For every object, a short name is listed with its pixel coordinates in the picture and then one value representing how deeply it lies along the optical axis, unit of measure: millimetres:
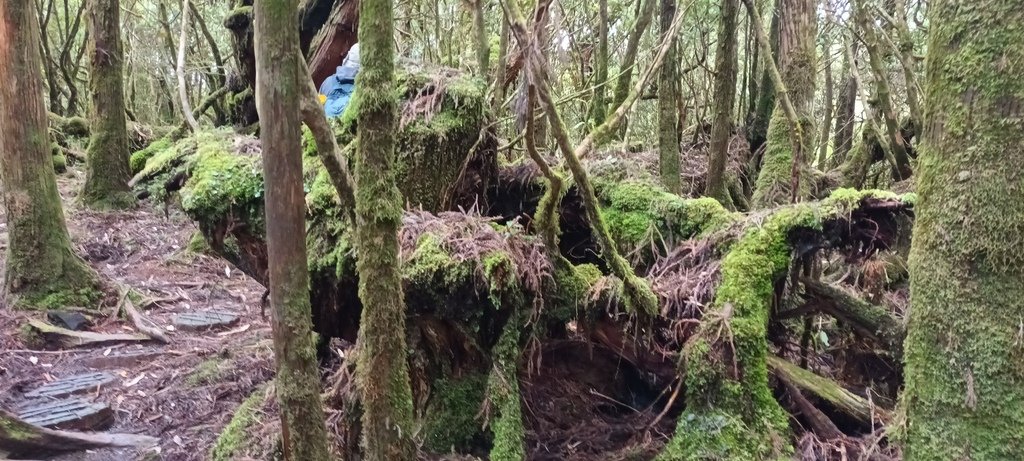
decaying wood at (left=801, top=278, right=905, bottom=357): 4180
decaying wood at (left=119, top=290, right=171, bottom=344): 6719
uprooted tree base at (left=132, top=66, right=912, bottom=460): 3721
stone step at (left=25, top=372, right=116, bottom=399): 5496
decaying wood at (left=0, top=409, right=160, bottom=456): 4316
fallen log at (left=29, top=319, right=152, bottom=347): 6449
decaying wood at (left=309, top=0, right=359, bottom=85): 6012
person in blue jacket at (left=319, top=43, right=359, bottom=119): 5260
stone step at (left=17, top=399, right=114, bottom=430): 4949
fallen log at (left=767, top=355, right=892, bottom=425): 3910
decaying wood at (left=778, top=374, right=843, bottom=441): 3857
